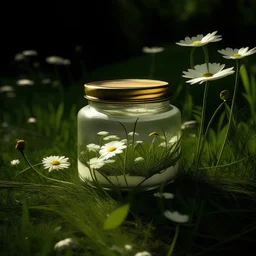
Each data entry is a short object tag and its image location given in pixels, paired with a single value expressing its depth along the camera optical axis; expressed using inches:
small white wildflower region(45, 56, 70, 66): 36.6
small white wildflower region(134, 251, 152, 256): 17.2
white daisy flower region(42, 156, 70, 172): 21.0
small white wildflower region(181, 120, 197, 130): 26.0
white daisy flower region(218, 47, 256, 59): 19.9
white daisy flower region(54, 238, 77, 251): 17.1
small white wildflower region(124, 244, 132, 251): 17.6
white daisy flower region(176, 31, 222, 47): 20.3
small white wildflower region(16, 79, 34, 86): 32.7
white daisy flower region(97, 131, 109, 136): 21.1
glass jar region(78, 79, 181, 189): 20.3
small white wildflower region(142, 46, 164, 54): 31.5
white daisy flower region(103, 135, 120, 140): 20.9
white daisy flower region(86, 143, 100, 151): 21.2
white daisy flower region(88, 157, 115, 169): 19.6
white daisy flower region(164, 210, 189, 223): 17.8
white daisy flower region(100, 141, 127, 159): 19.5
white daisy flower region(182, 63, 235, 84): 19.9
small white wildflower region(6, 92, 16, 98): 39.5
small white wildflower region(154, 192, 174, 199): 19.1
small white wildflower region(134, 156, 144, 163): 20.2
